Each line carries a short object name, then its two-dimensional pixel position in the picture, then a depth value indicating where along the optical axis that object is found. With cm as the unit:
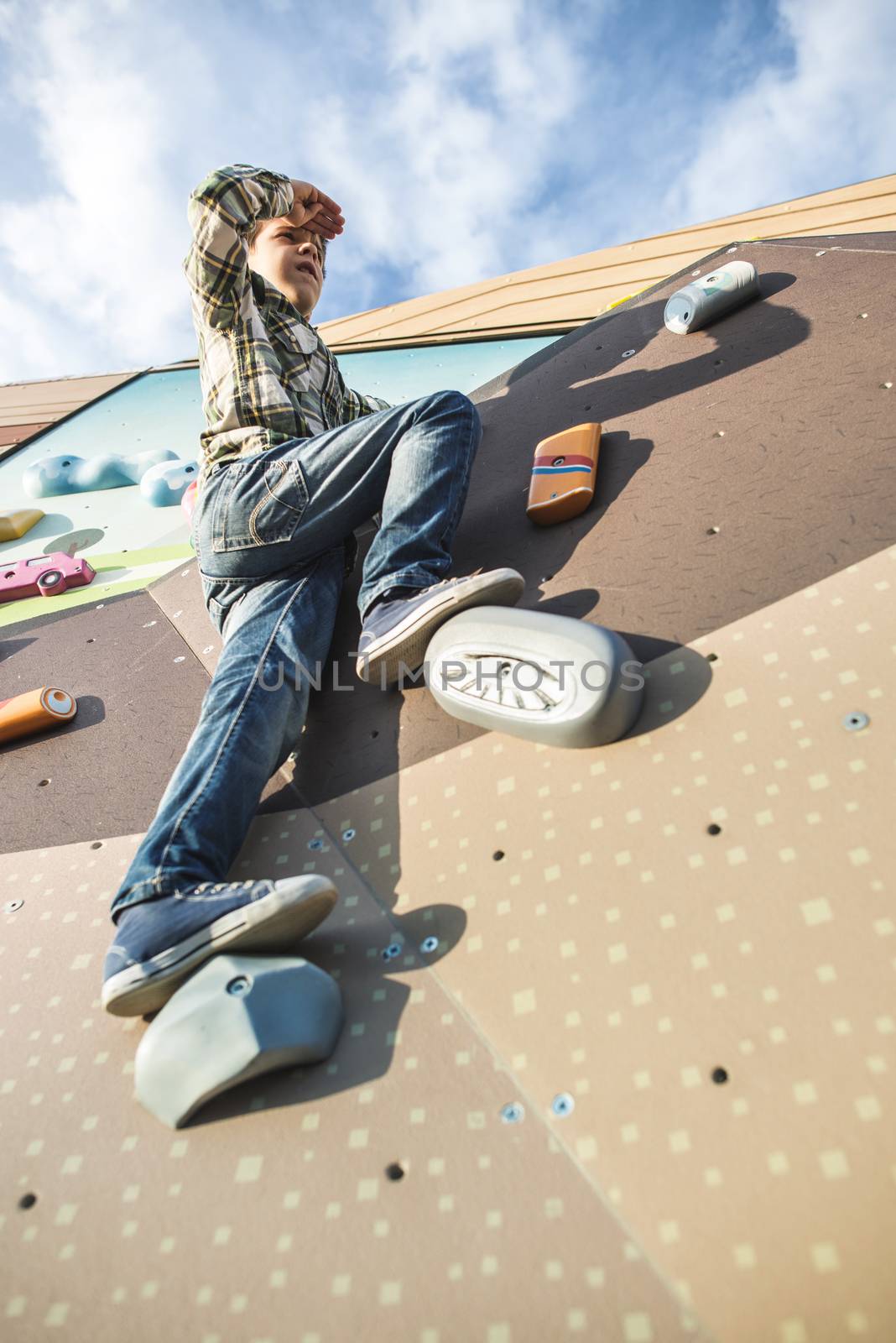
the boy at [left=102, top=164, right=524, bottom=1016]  98
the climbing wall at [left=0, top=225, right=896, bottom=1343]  70
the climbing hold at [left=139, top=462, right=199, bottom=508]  289
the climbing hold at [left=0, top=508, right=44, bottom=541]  285
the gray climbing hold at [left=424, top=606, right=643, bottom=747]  106
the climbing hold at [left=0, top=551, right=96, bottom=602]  233
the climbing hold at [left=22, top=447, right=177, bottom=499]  316
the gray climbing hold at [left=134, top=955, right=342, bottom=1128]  85
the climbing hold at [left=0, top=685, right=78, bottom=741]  159
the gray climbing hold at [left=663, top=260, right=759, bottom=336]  204
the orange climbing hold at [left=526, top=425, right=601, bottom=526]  159
